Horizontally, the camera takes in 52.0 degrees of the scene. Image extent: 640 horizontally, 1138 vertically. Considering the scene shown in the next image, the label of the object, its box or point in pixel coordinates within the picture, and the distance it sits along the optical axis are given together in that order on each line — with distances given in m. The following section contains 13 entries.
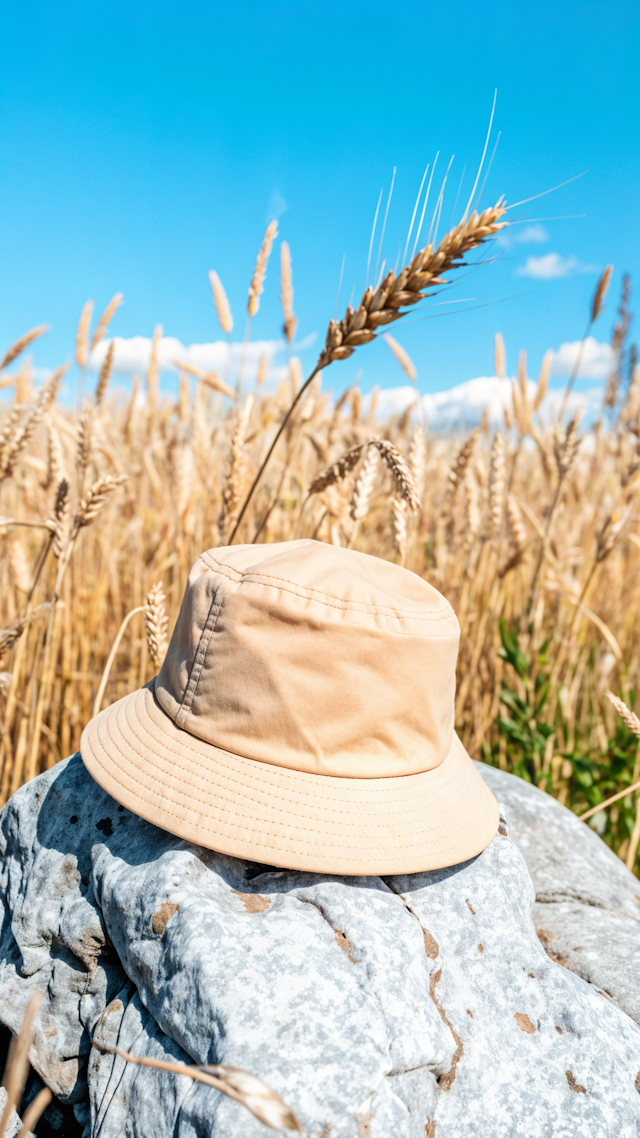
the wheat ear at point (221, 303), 2.09
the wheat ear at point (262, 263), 1.61
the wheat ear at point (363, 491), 1.54
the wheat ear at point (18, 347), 1.98
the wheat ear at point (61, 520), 1.35
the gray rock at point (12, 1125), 0.81
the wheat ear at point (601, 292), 1.95
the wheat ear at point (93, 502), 1.33
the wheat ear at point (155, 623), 1.25
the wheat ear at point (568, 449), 1.86
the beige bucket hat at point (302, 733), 0.82
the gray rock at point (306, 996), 0.69
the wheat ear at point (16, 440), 1.44
